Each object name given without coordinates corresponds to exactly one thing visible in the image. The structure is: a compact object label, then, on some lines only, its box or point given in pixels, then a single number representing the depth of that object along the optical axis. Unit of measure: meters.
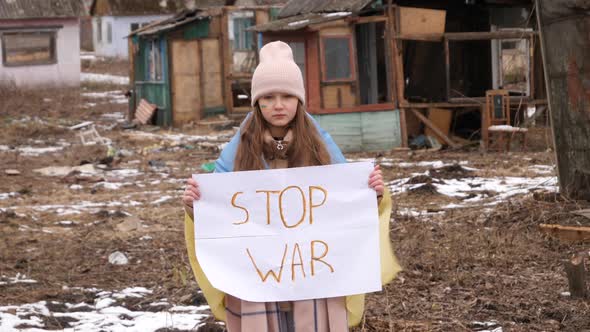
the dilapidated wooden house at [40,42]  33.03
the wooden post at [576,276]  6.08
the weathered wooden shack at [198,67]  24.12
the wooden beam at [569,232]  7.63
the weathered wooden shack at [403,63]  16.97
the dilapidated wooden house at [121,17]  44.41
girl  3.65
